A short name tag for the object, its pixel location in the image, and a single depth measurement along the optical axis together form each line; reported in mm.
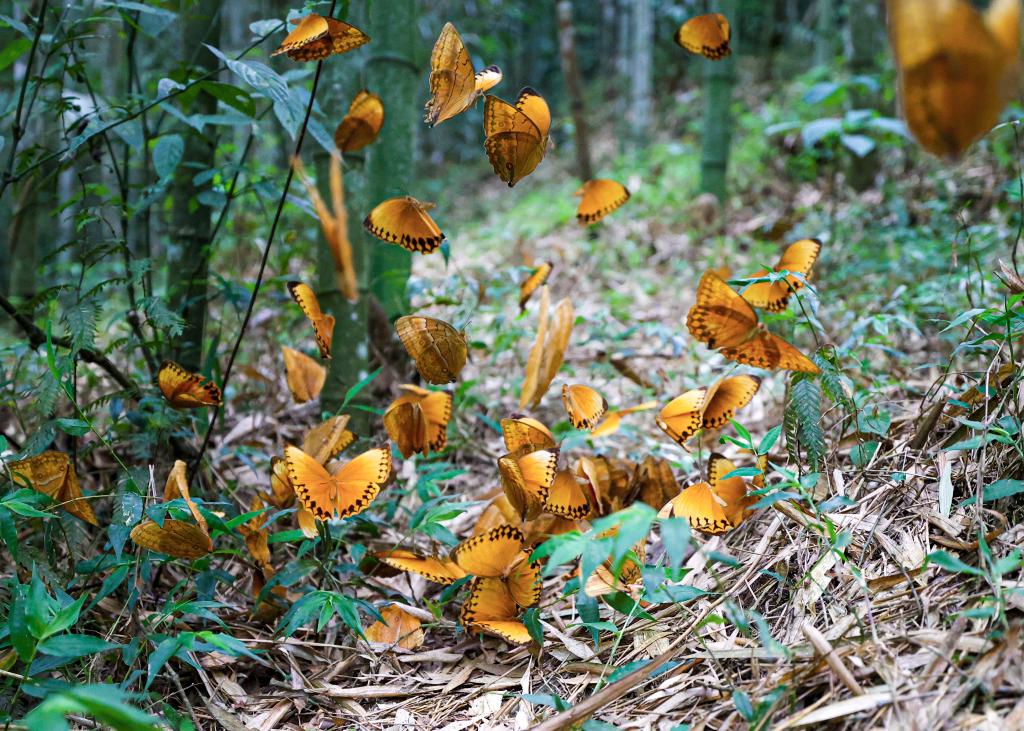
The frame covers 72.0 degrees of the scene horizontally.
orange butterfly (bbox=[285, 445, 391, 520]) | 1123
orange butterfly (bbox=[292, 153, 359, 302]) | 1125
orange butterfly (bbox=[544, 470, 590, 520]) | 1244
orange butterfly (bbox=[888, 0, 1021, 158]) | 572
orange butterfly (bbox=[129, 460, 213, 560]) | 1075
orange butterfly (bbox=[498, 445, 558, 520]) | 1188
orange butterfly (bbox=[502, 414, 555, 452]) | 1319
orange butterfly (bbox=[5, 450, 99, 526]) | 1122
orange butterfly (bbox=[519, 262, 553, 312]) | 1745
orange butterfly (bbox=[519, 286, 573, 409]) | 1491
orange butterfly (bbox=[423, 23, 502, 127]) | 1024
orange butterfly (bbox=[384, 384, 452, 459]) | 1358
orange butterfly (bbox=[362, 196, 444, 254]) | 1234
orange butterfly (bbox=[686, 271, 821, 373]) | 1056
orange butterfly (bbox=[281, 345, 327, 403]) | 1456
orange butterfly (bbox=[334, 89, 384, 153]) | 1385
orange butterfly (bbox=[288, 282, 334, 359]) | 1332
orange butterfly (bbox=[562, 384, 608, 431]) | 1324
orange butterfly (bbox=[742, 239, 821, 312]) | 1224
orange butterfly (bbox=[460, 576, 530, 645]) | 1168
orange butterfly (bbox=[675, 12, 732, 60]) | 1262
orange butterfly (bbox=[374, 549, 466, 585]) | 1218
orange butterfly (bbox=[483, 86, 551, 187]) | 1030
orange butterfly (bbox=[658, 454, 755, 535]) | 1112
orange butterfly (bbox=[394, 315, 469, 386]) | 1285
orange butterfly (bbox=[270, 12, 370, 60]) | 990
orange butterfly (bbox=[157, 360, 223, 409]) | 1244
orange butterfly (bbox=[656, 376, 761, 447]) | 1221
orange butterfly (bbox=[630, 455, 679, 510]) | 1393
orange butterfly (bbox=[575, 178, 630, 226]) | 1481
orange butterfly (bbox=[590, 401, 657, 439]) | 1604
